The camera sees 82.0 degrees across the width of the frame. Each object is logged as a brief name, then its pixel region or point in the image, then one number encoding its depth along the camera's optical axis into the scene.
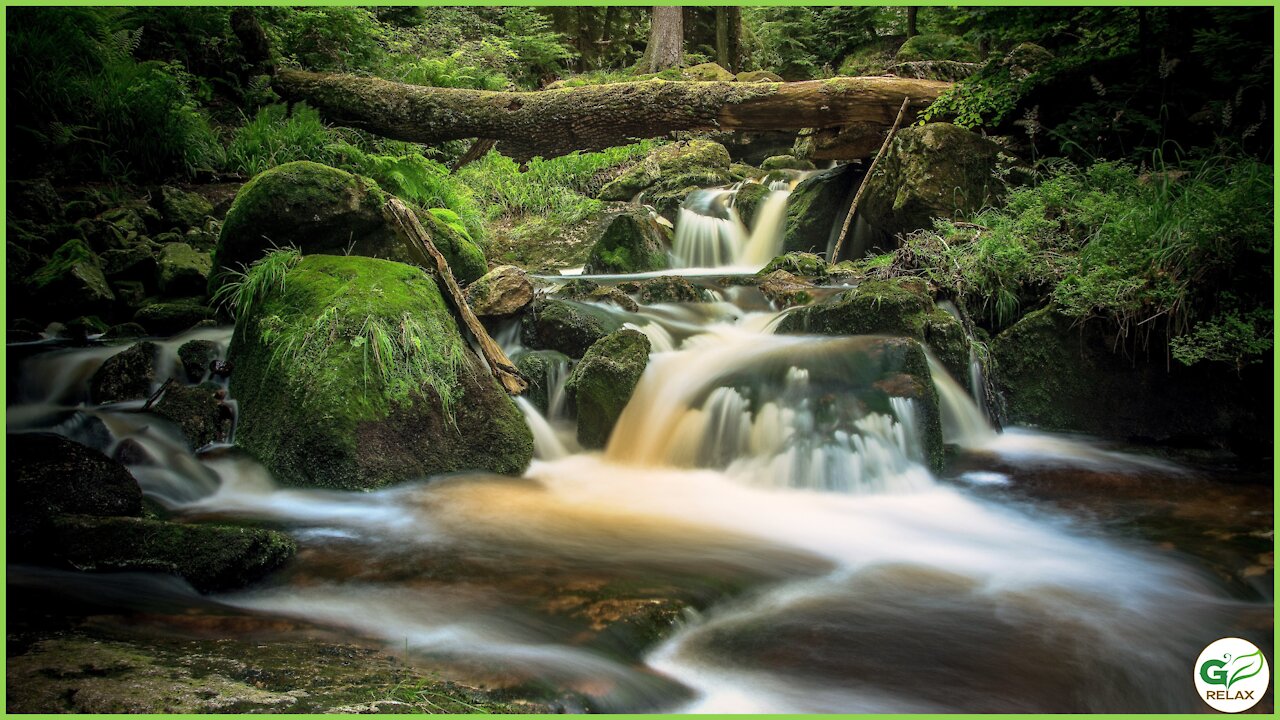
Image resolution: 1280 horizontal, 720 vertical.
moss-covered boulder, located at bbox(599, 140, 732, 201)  13.51
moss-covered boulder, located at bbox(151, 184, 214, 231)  8.02
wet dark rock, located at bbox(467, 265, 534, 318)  7.09
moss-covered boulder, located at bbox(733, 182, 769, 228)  11.47
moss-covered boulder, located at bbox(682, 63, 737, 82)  15.86
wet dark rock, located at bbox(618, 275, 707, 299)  8.18
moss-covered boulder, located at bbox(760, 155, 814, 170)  13.91
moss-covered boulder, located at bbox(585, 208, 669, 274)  10.61
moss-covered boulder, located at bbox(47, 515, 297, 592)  3.30
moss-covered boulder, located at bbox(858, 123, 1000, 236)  8.15
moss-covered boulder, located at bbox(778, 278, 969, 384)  6.31
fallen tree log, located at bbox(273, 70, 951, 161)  9.34
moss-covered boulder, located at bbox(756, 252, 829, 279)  8.94
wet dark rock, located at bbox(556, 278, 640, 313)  7.80
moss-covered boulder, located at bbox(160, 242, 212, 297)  7.02
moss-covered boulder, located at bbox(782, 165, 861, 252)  10.38
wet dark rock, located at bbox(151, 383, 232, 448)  5.15
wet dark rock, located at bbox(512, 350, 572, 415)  6.36
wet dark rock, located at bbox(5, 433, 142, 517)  3.68
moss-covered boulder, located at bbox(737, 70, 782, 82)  16.02
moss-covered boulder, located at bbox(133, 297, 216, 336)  6.64
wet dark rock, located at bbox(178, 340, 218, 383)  5.81
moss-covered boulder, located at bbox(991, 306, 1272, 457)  5.61
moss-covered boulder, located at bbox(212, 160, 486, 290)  6.16
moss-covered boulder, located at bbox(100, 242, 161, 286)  7.07
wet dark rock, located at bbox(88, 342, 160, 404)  5.50
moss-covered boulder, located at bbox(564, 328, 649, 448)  6.02
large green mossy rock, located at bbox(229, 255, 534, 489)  4.84
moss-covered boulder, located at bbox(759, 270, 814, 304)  7.86
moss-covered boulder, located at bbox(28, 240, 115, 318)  6.61
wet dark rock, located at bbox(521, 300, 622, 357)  6.89
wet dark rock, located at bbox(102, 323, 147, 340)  6.52
